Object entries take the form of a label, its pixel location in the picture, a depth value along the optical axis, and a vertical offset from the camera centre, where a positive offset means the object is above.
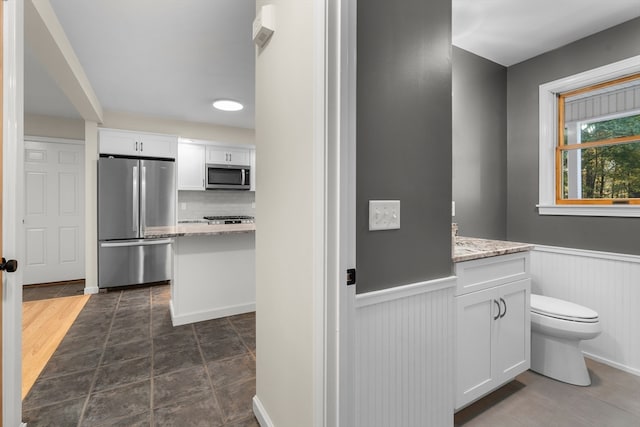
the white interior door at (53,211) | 4.46 +0.01
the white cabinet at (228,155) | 5.02 +0.97
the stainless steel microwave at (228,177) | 4.98 +0.60
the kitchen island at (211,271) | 2.94 -0.61
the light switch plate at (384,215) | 1.18 -0.01
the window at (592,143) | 2.30 +0.59
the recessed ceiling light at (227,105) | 3.85 +1.41
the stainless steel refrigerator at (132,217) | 4.11 -0.07
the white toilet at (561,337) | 1.92 -0.84
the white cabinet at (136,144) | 4.19 +1.00
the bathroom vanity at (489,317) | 1.52 -0.58
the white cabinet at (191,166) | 4.79 +0.74
